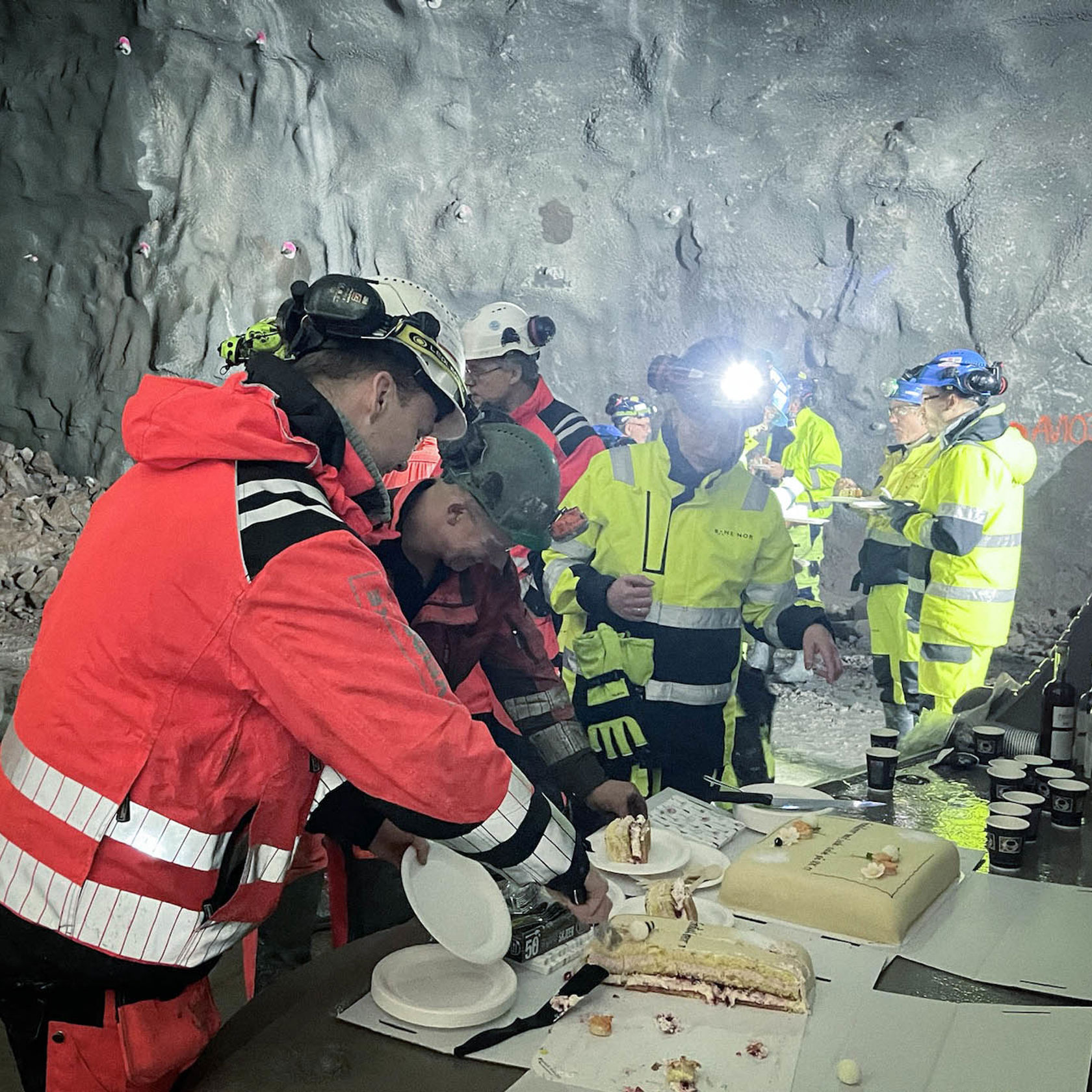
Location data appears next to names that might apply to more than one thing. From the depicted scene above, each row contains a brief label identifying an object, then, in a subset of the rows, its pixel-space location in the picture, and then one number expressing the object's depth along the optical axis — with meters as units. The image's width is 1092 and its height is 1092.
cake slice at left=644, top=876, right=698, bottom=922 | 1.46
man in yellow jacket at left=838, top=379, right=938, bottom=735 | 4.67
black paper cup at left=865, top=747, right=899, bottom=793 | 2.21
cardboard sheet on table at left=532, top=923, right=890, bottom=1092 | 1.13
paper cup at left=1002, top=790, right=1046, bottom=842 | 1.93
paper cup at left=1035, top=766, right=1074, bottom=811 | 2.09
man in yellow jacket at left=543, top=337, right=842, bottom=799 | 2.86
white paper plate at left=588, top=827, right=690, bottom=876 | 1.68
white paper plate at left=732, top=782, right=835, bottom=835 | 1.91
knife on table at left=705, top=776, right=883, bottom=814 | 2.05
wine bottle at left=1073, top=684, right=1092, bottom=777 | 2.32
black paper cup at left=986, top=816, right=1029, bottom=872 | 1.79
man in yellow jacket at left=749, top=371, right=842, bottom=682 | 5.80
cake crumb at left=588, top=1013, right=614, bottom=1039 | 1.21
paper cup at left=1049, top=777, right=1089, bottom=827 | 2.00
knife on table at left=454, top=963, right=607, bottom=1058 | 1.20
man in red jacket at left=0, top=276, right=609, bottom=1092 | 1.16
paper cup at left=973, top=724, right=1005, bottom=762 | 2.45
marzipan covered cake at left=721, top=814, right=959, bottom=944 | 1.48
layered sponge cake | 1.28
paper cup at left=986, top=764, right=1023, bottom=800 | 2.09
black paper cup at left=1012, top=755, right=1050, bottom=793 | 2.15
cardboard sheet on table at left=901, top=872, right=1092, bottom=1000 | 1.40
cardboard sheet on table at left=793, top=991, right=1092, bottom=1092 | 1.13
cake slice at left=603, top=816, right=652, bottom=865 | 1.71
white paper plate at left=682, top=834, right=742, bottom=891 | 1.75
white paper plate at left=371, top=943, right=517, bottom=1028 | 1.24
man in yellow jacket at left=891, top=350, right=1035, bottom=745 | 4.05
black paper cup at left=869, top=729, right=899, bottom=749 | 2.32
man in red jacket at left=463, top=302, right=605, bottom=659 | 3.75
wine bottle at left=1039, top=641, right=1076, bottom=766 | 2.33
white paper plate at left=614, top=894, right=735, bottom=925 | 1.51
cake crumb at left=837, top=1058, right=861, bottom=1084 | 1.12
